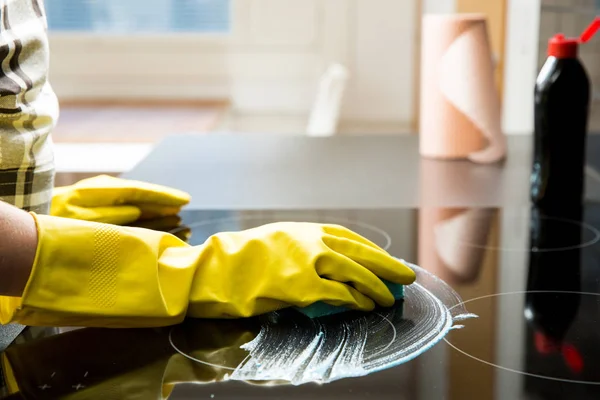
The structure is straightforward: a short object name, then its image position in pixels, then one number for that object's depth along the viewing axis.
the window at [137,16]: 3.26
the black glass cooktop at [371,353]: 0.51
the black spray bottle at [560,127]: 1.01
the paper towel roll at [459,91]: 1.24
